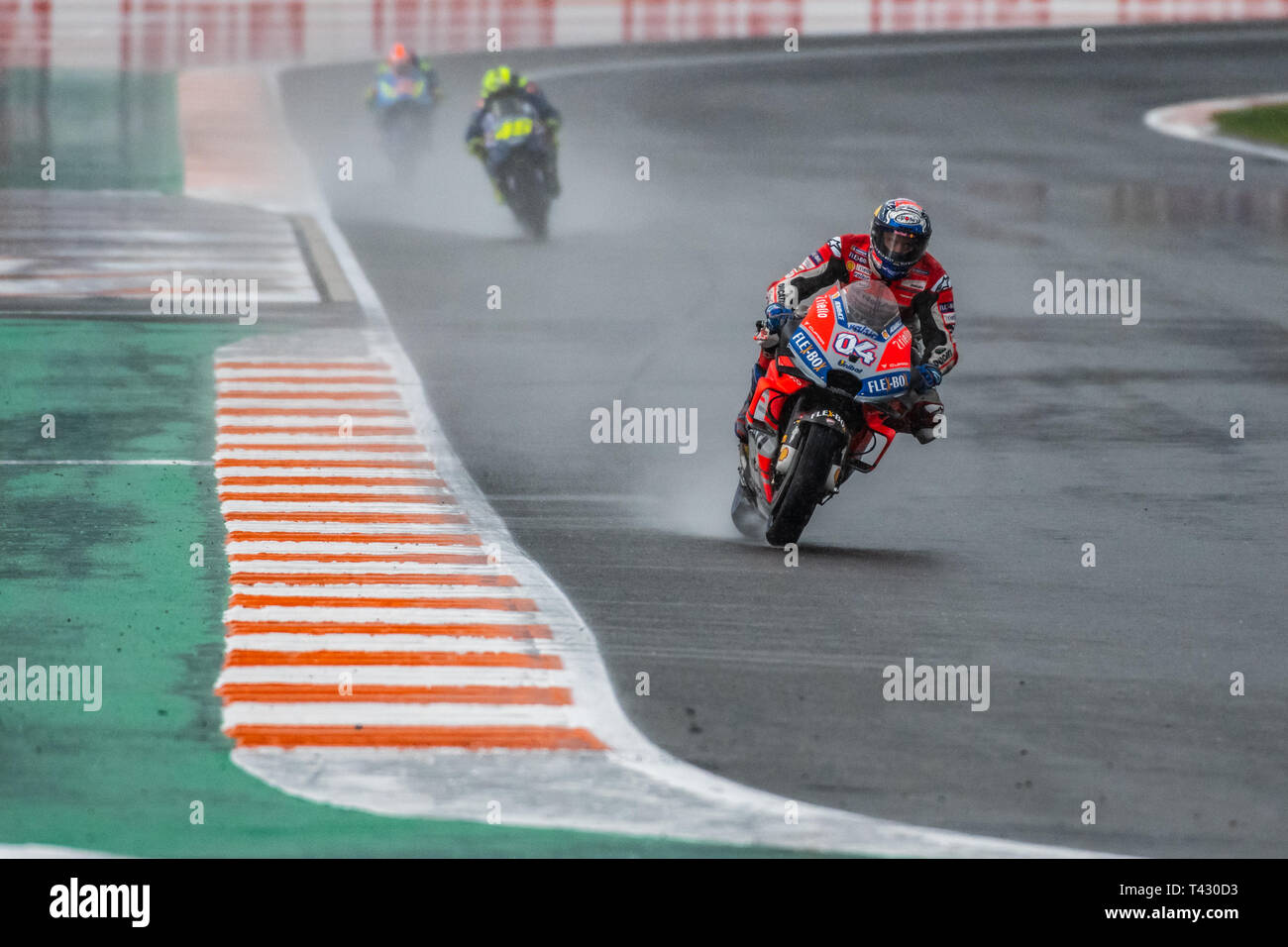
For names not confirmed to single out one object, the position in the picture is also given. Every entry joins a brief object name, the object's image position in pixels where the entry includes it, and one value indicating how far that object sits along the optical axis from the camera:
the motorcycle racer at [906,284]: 11.44
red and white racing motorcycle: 11.35
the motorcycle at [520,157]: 23.91
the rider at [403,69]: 31.05
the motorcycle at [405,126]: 30.23
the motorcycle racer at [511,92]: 24.14
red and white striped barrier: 50.88
